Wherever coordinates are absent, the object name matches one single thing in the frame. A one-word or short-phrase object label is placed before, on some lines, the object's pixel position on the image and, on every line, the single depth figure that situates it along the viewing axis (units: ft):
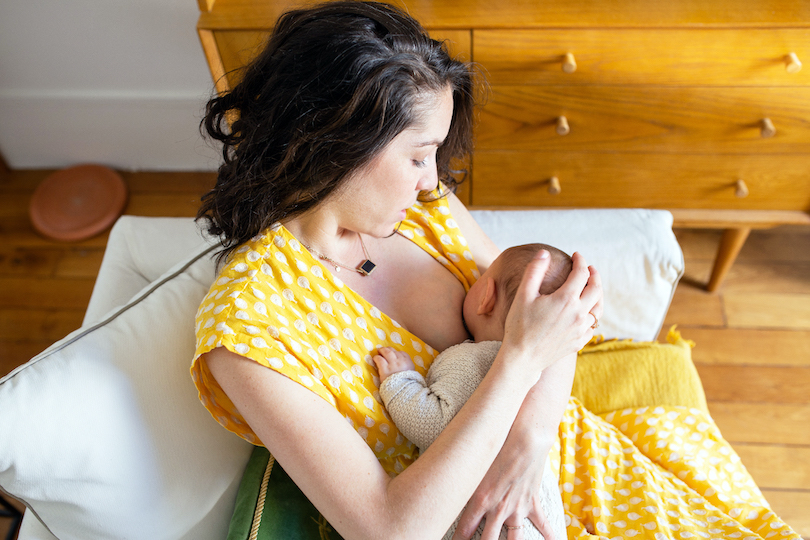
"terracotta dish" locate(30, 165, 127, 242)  7.95
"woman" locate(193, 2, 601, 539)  2.84
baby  3.24
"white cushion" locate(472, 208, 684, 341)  4.66
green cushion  3.36
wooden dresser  5.06
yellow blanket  3.55
